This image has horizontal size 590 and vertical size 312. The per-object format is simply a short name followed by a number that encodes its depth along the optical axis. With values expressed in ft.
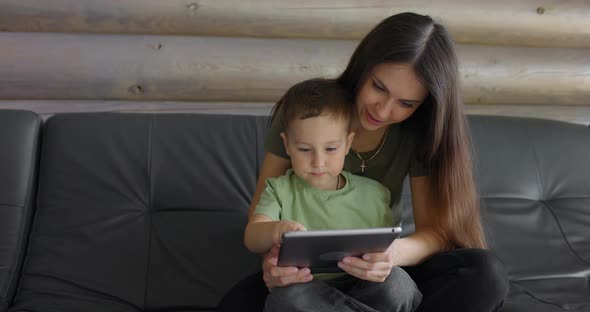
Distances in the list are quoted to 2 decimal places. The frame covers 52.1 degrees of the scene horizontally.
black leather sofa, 7.00
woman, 5.77
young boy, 5.52
